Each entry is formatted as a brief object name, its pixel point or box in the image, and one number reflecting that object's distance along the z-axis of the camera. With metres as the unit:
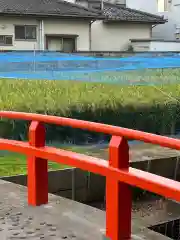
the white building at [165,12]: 30.70
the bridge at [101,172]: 3.41
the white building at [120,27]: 28.75
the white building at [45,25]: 25.14
